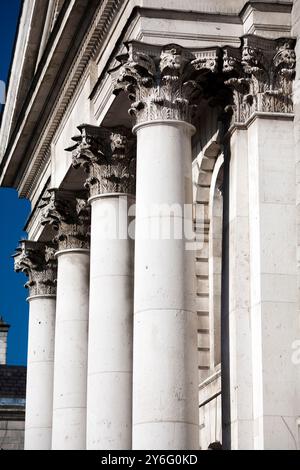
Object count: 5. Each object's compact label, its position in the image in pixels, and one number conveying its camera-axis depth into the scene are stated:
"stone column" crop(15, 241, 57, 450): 48.38
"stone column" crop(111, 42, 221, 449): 29.62
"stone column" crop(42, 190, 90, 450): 42.66
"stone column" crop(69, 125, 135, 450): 35.81
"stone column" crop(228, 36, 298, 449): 29.30
